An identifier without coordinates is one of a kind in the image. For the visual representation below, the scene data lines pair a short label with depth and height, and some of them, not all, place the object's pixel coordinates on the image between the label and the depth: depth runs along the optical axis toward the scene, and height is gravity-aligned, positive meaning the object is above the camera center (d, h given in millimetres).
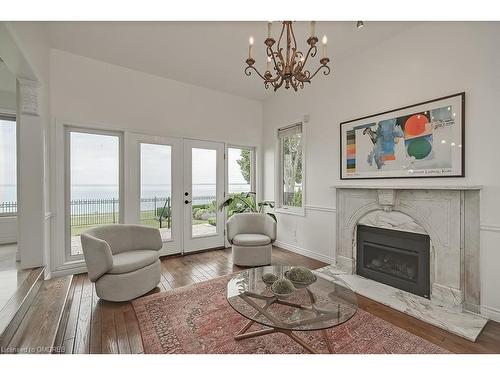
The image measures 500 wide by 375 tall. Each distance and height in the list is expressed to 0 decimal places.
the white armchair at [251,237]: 3494 -811
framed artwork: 2371 +514
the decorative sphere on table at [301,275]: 1900 -756
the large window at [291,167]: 4254 +352
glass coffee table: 1493 -882
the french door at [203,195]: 4199 -180
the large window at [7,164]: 3790 +356
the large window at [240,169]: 4773 +340
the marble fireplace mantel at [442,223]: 2236 -426
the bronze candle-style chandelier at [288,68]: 1825 +953
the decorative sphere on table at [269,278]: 1936 -792
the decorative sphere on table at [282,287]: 1730 -771
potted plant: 4513 -371
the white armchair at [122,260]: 2309 -813
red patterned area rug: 1724 -1227
